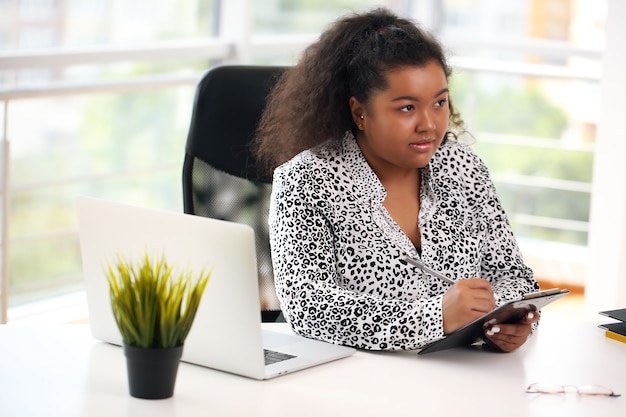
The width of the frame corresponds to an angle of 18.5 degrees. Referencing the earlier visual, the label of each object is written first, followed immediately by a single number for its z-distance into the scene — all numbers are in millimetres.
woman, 3193
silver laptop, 2927
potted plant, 2802
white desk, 2862
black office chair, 3689
